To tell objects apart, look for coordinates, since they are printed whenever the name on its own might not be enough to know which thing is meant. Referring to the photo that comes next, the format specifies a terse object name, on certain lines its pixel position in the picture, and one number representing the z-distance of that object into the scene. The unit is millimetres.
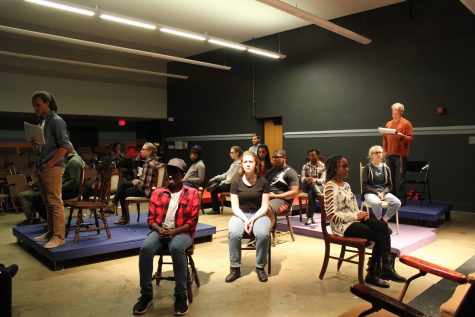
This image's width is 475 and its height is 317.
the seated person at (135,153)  10059
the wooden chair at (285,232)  4981
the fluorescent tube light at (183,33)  7092
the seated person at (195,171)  6449
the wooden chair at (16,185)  7465
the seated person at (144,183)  5266
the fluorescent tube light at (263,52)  8502
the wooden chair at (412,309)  1308
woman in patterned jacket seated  3525
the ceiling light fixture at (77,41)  7030
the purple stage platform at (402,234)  4637
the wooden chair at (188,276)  3205
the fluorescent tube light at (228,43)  7905
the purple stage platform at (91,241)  4086
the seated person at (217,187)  7340
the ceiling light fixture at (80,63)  8860
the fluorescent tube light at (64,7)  5703
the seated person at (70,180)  5094
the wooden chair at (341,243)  3459
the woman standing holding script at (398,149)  6031
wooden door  10281
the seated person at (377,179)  4953
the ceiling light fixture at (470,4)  5196
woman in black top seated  3738
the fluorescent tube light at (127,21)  6256
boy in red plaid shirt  3021
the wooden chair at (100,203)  4465
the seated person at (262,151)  7066
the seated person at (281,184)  4801
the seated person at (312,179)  5871
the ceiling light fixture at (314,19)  6086
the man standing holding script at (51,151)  3918
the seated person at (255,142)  8430
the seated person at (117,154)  8933
